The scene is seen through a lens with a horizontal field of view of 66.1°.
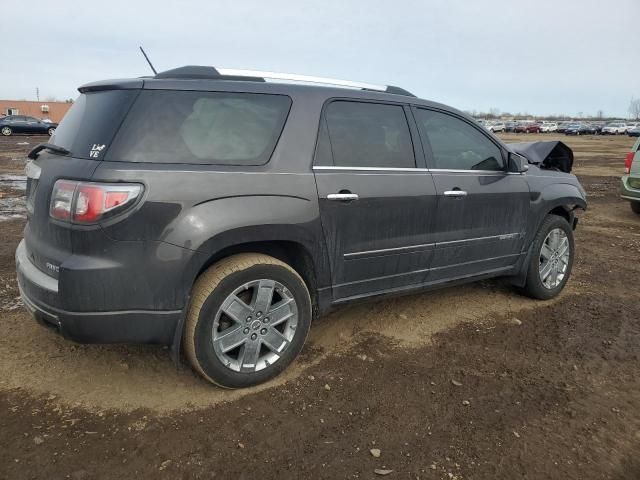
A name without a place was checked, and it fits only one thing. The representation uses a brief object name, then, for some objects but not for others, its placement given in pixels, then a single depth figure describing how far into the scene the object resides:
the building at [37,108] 59.06
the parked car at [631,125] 58.67
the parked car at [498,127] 71.45
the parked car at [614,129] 59.81
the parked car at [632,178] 8.88
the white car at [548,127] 72.38
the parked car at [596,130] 61.38
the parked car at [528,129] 70.38
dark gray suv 2.53
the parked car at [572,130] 61.41
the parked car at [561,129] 64.48
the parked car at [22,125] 30.59
